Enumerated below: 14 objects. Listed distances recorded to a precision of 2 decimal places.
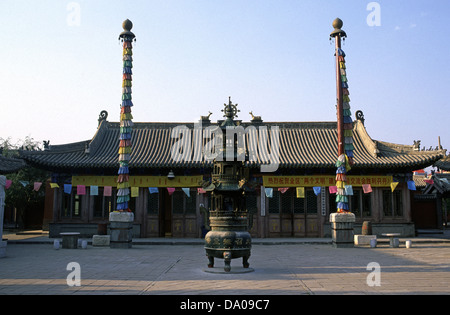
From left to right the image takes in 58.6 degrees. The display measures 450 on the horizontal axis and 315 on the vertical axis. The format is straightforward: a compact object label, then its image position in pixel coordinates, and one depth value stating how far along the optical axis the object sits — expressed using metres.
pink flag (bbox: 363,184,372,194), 18.95
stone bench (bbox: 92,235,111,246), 15.88
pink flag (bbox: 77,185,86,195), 18.91
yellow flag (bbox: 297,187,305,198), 18.86
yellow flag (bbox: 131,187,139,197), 19.02
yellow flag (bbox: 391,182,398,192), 18.97
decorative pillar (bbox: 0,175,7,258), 12.59
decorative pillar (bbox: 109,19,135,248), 15.17
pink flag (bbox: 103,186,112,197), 18.92
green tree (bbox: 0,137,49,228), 25.41
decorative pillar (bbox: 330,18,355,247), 15.45
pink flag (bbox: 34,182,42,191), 18.70
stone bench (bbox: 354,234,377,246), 15.80
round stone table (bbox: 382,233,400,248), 15.06
